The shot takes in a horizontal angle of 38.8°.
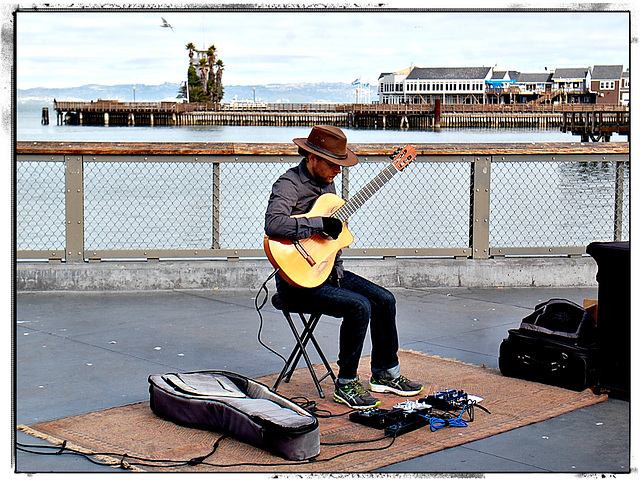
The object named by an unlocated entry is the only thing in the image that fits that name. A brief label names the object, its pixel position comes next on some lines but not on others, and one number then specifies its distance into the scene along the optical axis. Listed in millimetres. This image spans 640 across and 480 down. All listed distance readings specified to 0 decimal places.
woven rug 4395
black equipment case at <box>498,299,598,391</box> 5629
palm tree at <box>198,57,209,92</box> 154125
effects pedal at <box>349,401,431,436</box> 4834
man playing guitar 5297
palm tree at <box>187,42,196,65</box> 154875
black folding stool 5469
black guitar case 4426
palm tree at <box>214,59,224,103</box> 155750
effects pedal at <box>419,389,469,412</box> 5164
